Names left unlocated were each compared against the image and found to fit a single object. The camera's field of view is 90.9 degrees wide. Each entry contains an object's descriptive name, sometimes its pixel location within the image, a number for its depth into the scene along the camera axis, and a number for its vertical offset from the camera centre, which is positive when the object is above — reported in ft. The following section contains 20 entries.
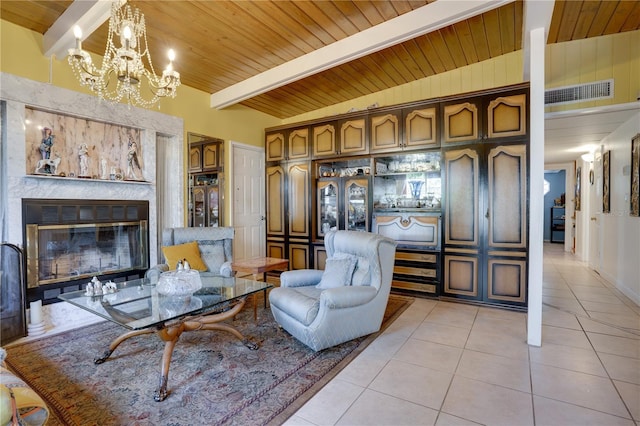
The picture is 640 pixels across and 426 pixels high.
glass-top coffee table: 6.82 -2.34
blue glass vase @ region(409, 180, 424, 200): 15.05 +1.03
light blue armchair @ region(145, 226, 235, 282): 12.53 -1.26
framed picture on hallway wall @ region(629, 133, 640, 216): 11.96 +1.20
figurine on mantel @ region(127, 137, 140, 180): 12.62 +2.03
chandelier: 7.22 +3.63
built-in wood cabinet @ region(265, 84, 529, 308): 11.94 +0.93
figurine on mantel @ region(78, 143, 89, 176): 11.25 +1.87
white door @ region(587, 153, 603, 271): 17.65 -0.17
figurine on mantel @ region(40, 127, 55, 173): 10.34 +2.20
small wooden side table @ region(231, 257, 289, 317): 11.59 -2.16
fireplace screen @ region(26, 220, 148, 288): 10.20 -1.45
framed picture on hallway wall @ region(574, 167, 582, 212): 23.08 +1.33
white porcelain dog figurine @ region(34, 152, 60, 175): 10.21 +1.48
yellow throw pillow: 11.64 -1.69
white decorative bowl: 8.61 -2.05
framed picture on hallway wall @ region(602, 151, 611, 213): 15.64 +1.35
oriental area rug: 6.03 -3.88
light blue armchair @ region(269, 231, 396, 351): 8.20 -2.43
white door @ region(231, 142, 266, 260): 17.22 +0.50
